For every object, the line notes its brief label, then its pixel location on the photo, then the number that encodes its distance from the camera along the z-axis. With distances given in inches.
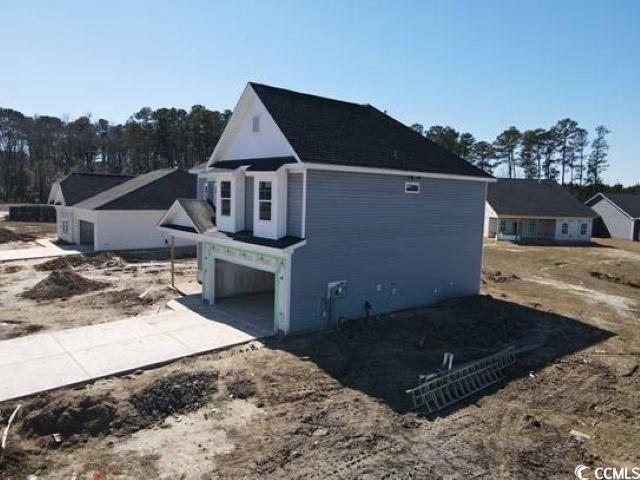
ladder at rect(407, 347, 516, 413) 399.2
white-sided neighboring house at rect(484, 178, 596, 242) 1745.8
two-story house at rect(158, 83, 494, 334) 571.2
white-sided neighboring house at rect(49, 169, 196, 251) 1223.5
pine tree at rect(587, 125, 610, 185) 3031.5
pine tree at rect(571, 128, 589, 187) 3011.8
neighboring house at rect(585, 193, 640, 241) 1965.1
